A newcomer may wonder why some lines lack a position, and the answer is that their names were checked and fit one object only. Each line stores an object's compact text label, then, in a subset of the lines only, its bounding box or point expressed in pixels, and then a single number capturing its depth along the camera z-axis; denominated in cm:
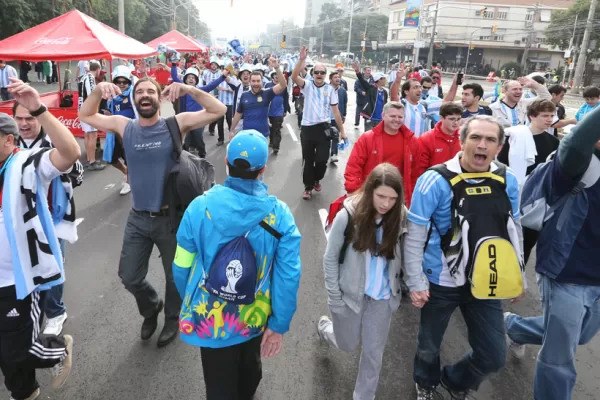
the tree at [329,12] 12381
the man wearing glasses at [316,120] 739
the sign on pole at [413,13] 5069
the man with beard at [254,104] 756
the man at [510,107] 601
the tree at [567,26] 4569
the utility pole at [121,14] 1989
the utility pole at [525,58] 5536
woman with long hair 263
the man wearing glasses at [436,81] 1035
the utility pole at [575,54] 4203
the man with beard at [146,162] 329
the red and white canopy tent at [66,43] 789
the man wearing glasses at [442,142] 445
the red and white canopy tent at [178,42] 1930
